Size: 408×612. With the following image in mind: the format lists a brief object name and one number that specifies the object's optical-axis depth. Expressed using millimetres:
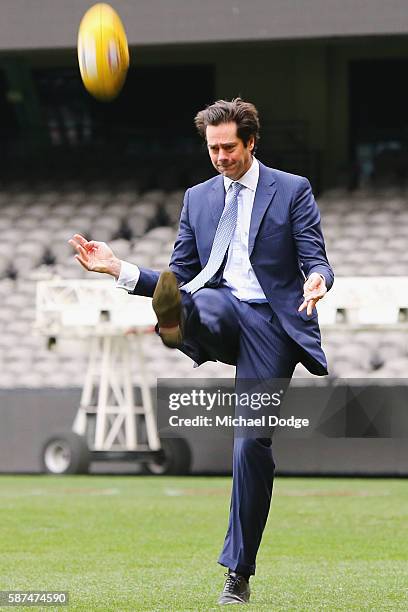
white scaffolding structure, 30828
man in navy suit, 11039
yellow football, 16078
